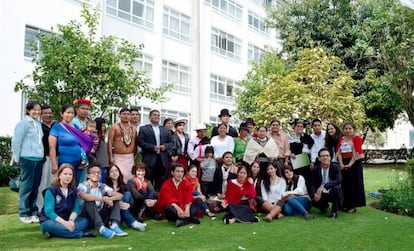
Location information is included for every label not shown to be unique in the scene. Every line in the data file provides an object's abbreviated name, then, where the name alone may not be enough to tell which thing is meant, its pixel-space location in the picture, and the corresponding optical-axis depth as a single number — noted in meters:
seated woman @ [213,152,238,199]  8.85
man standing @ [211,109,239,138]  9.59
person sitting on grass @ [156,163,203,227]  7.31
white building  15.66
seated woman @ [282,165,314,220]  8.06
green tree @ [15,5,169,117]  10.18
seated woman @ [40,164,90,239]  6.05
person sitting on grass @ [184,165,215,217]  7.87
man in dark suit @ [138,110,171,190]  8.30
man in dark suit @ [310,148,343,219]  8.16
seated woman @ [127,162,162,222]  7.39
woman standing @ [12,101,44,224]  6.87
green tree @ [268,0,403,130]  22.17
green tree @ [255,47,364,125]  14.53
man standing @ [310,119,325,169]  9.01
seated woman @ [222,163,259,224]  8.06
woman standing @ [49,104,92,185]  6.77
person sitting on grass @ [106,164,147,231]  6.87
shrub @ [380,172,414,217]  8.73
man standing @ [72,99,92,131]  7.41
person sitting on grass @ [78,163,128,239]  6.44
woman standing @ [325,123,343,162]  8.91
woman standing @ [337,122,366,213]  8.67
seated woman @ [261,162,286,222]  8.13
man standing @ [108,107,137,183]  7.79
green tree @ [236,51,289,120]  22.23
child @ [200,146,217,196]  8.98
